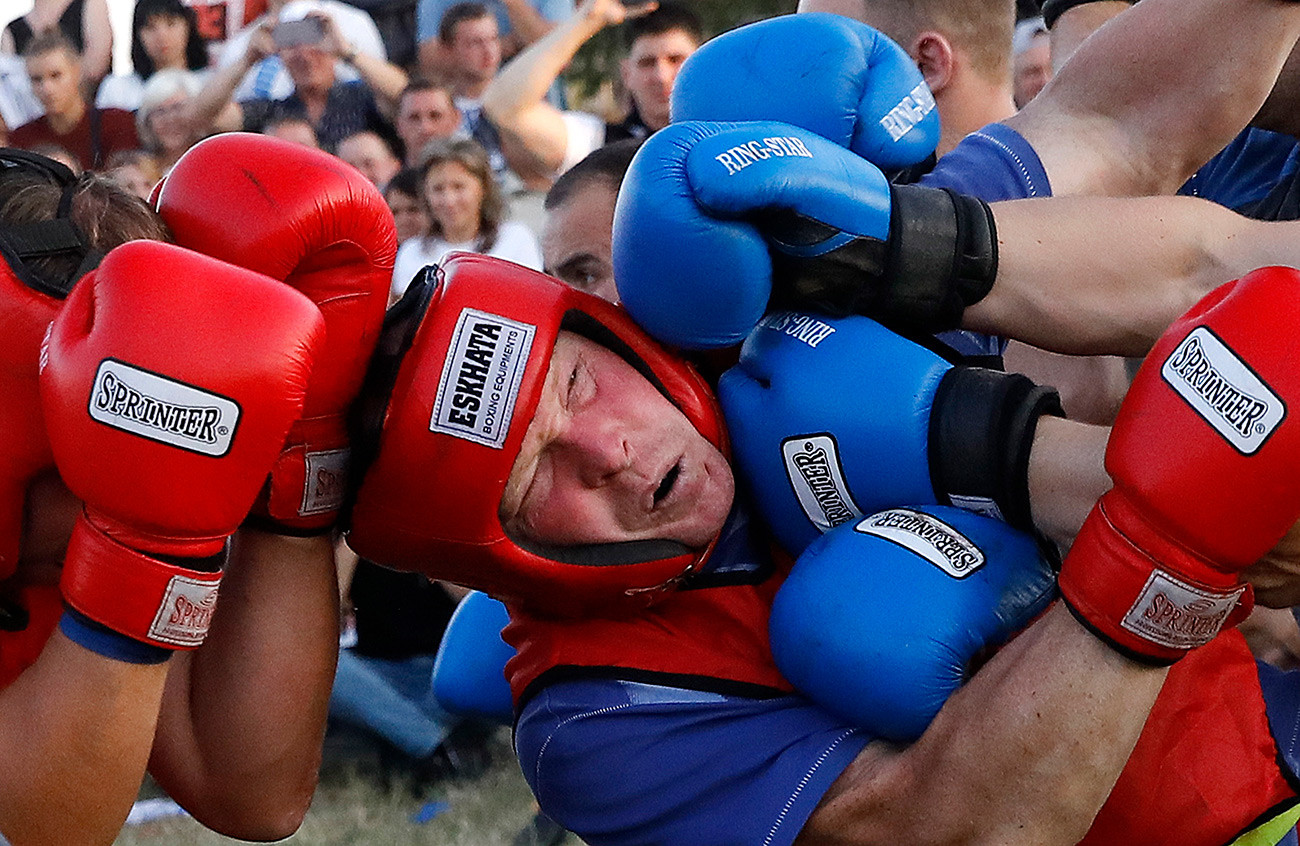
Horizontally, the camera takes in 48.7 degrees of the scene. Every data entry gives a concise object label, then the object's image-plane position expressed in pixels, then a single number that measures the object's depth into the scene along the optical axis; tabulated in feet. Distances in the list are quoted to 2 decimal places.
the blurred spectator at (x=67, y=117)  23.43
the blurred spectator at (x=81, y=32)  24.22
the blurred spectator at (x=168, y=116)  22.66
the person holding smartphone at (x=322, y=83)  20.24
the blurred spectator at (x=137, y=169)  21.09
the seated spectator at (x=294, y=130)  20.01
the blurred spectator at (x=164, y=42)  23.41
